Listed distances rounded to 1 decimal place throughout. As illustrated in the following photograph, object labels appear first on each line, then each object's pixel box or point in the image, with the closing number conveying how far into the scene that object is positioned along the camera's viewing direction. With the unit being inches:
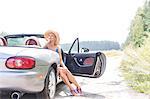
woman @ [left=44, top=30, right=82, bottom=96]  250.8
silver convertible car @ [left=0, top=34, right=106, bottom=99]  186.9
